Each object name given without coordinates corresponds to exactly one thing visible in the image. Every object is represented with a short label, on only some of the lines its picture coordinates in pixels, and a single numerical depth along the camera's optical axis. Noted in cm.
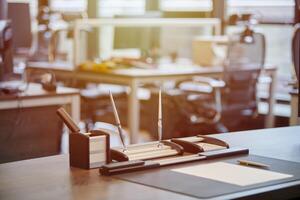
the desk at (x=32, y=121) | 411
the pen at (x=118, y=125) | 210
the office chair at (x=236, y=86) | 596
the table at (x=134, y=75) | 553
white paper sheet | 186
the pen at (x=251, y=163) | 204
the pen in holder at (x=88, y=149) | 196
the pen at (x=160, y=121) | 227
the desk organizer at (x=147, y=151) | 204
